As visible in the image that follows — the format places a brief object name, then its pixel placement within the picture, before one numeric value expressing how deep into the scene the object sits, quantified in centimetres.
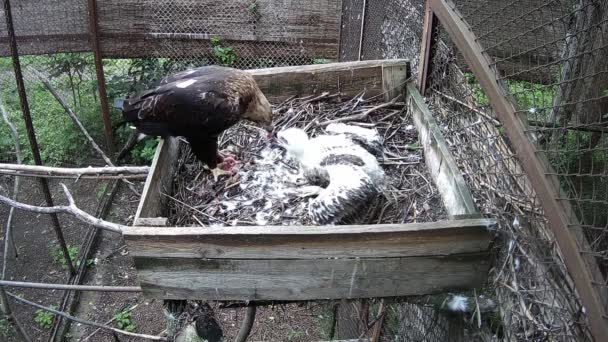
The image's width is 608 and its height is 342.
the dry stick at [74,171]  263
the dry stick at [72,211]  231
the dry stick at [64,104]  349
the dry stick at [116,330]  253
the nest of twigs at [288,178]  247
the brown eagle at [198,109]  282
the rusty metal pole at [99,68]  504
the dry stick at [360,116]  313
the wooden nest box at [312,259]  198
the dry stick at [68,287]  243
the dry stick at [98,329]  468
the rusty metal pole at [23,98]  362
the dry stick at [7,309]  322
